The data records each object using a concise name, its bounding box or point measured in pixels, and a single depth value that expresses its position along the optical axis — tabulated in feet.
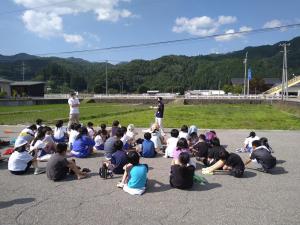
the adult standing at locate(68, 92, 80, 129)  35.11
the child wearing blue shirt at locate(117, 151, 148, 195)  15.60
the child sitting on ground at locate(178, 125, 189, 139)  25.55
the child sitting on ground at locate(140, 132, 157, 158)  23.49
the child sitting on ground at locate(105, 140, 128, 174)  18.46
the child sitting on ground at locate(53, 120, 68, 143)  27.59
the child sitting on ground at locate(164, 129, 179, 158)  23.02
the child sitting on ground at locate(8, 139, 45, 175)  18.75
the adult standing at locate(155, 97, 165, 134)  34.47
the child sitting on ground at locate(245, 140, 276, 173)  19.22
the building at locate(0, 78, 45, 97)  175.39
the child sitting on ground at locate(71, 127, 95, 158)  23.69
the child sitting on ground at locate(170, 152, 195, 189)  16.01
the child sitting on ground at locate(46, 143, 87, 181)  17.39
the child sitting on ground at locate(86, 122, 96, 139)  27.84
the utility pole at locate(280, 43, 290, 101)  112.39
